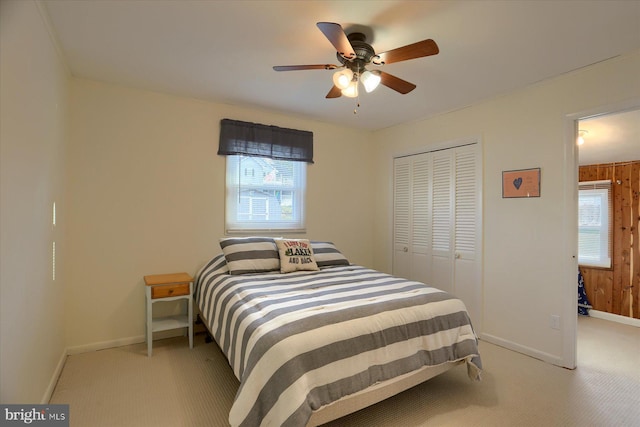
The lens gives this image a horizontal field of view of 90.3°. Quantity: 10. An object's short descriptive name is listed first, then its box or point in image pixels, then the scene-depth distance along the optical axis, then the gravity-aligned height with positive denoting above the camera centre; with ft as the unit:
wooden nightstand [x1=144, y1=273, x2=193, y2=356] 9.01 -2.38
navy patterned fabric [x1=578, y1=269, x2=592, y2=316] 13.79 -3.86
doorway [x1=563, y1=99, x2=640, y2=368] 8.00 +0.48
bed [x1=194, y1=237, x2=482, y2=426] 5.02 -2.36
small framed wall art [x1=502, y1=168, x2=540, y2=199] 9.26 +0.94
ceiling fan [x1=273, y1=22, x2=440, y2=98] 5.64 +3.05
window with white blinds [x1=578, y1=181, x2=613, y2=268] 14.56 -0.43
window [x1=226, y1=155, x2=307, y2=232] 11.53 +0.75
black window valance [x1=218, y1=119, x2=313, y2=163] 11.16 +2.70
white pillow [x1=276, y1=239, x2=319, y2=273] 9.82 -1.33
